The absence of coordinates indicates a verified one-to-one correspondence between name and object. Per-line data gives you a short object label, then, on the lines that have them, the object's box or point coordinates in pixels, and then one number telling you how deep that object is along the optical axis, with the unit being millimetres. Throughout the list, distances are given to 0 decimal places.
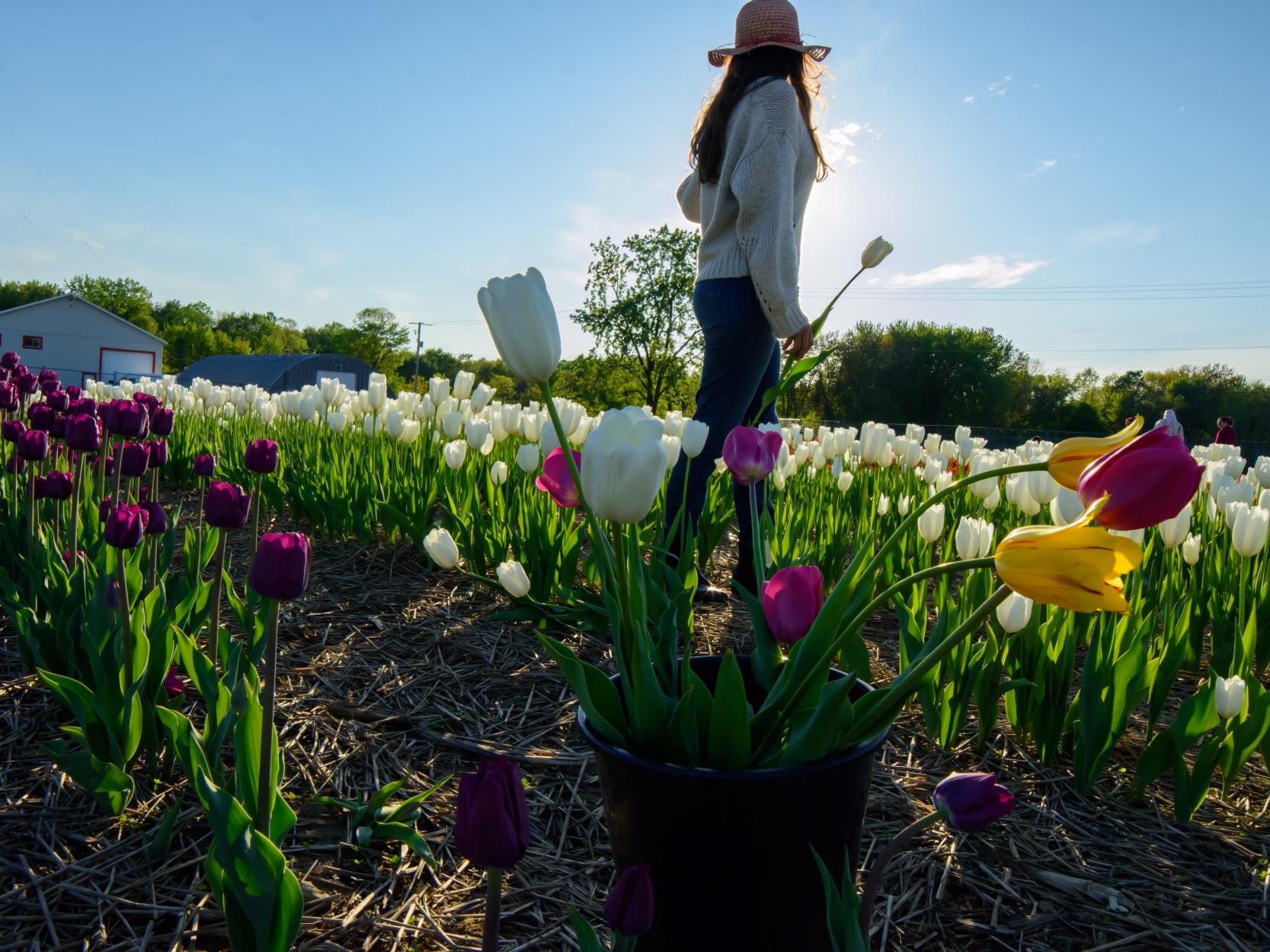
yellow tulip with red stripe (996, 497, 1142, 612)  692
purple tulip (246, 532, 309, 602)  946
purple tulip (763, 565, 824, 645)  1037
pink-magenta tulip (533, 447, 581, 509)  1285
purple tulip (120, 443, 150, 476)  1773
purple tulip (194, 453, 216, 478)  1893
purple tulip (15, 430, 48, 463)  1949
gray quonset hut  38500
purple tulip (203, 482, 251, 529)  1286
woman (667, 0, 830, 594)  2438
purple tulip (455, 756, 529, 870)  684
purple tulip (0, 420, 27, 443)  2119
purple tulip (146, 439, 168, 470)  1928
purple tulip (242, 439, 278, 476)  1753
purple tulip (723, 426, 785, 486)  1455
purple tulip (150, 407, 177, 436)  2336
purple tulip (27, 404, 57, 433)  2139
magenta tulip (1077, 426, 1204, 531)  706
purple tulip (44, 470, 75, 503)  1855
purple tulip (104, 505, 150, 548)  1343
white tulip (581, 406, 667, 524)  869
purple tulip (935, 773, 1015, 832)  821
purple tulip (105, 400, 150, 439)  1855
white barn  44000
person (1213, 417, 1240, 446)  6188
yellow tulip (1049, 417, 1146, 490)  814
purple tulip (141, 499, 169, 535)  1562
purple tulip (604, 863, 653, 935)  692
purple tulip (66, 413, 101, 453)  1821
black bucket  928
